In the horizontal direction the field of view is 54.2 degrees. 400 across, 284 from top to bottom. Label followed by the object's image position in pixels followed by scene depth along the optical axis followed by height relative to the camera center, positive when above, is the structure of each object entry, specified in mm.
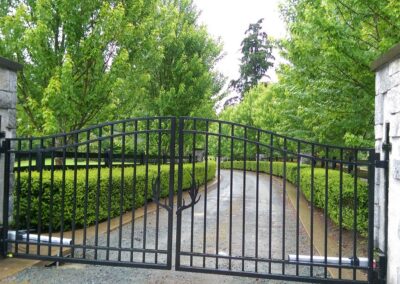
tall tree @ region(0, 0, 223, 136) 8047 +1946
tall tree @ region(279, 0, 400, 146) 5656 +1446
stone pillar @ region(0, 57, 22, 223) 4875 +526
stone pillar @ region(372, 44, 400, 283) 3801 +25
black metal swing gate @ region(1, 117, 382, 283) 4426 -1333
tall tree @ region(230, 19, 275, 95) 52219 +11792
